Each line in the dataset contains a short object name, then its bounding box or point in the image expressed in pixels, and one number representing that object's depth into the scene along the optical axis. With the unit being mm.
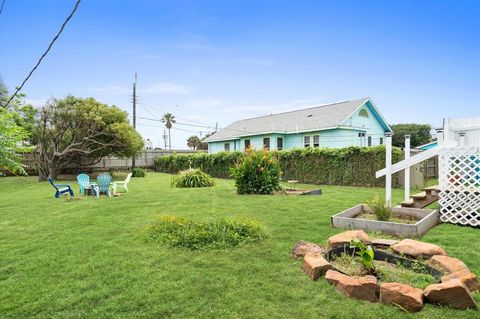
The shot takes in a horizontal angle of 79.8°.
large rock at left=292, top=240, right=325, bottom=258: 3334
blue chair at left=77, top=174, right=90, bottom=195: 9559
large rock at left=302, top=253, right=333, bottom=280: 2779
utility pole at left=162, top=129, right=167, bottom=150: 49662
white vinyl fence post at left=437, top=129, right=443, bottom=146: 6873
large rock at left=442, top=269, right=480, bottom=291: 2477
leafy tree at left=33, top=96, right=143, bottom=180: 15898
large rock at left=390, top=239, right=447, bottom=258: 3076
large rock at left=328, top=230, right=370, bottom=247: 3422
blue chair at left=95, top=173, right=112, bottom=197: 9227
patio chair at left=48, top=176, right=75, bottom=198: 8766
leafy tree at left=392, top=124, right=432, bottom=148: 36625
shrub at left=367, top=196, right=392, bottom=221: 4742
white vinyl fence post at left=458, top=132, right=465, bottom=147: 6273
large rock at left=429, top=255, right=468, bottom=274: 2705
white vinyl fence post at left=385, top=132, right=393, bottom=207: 5438
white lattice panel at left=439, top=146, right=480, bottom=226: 4766
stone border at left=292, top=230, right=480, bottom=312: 2223
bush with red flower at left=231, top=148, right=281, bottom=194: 8844
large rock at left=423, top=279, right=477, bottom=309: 2209
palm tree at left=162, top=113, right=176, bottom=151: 48672
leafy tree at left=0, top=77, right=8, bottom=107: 10655
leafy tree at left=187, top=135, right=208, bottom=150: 54572
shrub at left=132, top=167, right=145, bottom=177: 18906
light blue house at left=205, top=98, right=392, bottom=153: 17781
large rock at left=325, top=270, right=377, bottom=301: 2381
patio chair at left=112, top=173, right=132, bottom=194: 9633
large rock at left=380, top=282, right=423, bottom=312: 2207
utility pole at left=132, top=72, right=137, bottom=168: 24016
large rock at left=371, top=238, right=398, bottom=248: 3488
